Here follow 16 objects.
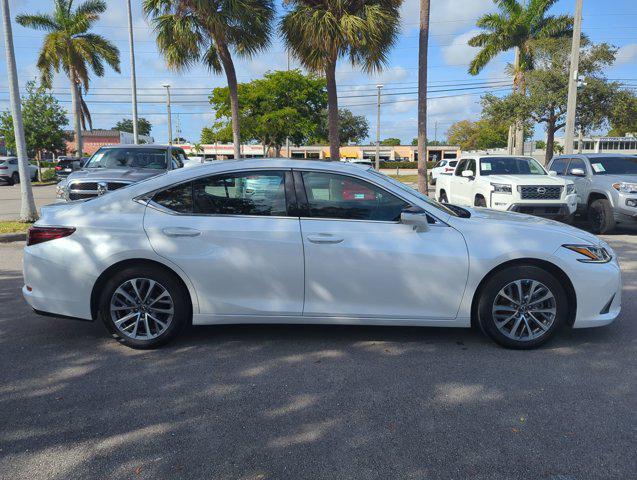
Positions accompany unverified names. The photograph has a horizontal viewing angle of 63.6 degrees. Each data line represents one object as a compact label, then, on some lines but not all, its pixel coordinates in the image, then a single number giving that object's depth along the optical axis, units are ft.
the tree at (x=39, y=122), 111.86
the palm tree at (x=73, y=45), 93.61
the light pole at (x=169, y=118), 149.40
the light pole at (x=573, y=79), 57.82
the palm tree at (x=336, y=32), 46.14
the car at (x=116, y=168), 30.89
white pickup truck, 33.94
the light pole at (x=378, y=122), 156.80
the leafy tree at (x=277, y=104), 111.96
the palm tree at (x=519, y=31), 98.02
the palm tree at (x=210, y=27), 49.83
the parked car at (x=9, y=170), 93.04
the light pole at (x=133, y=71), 76.89
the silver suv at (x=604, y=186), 34.65
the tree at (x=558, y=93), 85.35
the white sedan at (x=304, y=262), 13.69
